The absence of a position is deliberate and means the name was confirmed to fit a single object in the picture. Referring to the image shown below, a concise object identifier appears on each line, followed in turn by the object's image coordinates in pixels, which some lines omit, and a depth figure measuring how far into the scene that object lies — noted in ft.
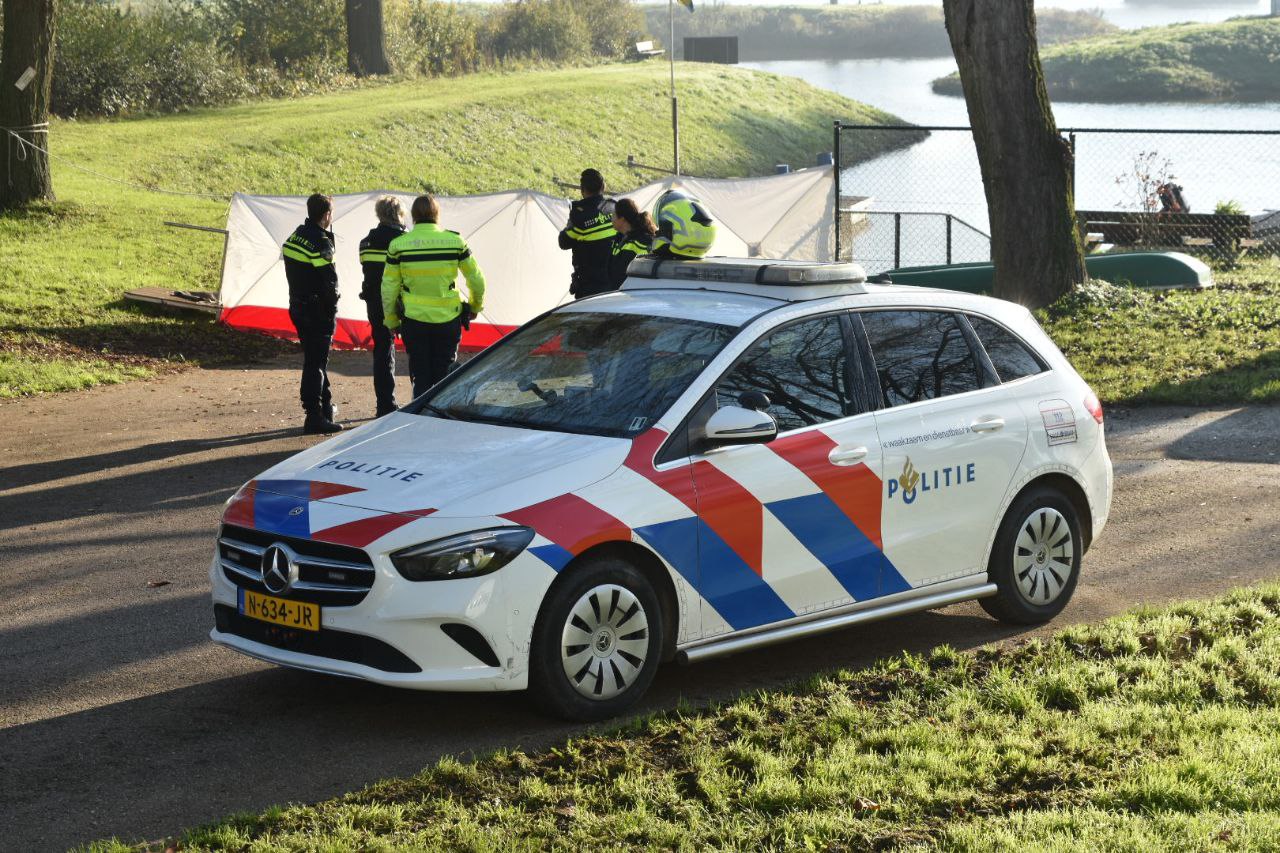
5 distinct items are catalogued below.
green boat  59.52
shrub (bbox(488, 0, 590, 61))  189.47
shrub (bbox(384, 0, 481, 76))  154.40
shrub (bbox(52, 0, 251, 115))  102.17
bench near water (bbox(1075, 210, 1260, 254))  74.84
